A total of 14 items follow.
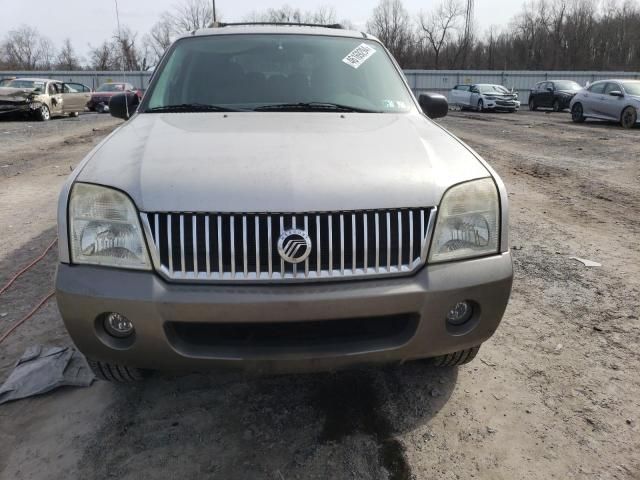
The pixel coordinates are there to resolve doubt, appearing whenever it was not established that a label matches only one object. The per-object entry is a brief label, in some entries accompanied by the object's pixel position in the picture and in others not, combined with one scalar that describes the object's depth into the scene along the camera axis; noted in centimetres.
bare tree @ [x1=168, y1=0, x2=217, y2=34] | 5556
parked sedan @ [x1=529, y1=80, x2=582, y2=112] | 2449
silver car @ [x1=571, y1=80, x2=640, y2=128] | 1518
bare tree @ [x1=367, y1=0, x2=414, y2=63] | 6381
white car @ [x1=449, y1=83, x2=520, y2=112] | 2542
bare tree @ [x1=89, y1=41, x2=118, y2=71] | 4605
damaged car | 1795
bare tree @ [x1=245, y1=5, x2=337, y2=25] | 5124
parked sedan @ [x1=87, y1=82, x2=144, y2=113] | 2492
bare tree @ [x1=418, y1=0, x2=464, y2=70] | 6481
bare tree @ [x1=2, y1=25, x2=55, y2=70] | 5753
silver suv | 187
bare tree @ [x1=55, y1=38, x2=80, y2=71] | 5753
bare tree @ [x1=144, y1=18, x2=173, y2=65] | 5385
